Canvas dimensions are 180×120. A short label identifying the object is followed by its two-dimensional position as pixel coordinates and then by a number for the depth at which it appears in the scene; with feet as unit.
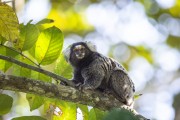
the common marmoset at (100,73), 31.32
